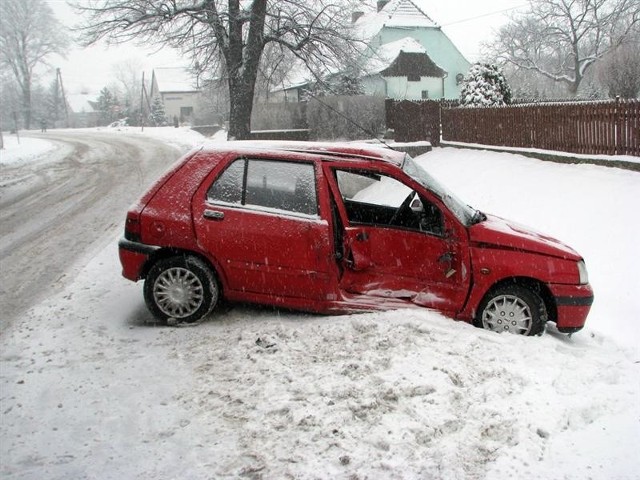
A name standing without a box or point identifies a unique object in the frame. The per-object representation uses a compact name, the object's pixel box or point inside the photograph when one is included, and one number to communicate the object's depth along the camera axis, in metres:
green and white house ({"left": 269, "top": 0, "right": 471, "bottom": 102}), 38.53
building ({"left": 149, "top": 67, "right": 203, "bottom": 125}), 69.88
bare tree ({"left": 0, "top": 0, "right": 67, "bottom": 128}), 54.91
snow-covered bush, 19.77
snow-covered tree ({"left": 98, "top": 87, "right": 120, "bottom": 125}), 70.12
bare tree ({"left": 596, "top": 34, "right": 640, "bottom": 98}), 27.16
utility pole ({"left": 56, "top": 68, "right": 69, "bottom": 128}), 69.49
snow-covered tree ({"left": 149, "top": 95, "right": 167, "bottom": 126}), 60.50
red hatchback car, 5.25
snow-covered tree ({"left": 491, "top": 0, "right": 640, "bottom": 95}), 46.41
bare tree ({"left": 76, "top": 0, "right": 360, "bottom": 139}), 18.64
